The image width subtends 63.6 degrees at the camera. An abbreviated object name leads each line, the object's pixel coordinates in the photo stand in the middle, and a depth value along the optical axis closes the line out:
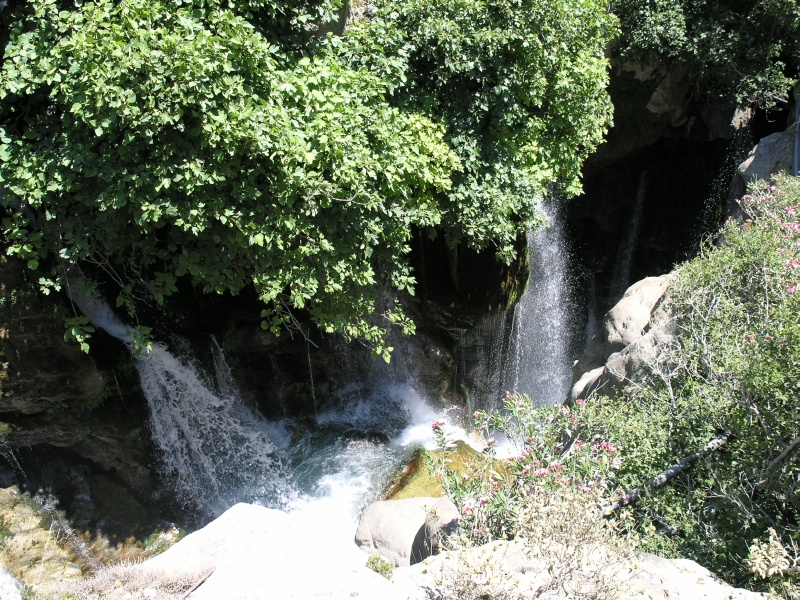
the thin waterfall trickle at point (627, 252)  16.20
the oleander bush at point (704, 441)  6.07
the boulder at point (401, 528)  7.91
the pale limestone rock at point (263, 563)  5.24
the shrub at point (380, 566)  6.34
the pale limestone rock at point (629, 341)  8.45
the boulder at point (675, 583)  5.23
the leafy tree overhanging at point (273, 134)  6.52
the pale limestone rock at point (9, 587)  7.27
